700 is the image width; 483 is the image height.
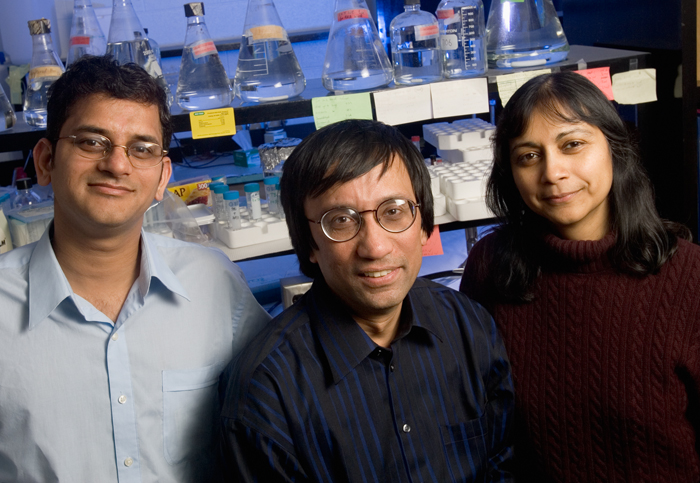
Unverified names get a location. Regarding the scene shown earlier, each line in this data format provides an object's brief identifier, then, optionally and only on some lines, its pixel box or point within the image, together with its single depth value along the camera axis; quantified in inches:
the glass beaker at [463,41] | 63.3
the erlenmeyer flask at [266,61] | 59.2
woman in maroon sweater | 42.4
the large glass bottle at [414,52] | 62.5
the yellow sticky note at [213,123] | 54.9
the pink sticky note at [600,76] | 63.2
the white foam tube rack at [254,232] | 63.7
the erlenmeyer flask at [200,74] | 58.2
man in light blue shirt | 40.4
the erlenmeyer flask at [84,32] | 61.1
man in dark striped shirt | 37.7
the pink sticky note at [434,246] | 64.9
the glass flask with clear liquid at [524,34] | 64.9
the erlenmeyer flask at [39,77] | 58.1
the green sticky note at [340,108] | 57.0
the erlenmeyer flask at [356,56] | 61.1
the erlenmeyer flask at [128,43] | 59.9
